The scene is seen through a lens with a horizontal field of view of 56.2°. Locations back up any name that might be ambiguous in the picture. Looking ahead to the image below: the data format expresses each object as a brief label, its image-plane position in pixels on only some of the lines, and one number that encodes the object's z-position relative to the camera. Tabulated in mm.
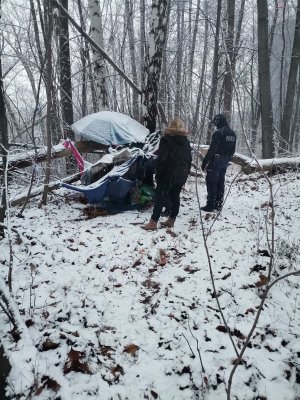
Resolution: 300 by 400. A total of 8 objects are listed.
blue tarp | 4695
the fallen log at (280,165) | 7512
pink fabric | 5387
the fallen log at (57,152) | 5459
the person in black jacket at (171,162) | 4418
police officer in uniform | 5246
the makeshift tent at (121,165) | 4781
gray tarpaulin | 5402
